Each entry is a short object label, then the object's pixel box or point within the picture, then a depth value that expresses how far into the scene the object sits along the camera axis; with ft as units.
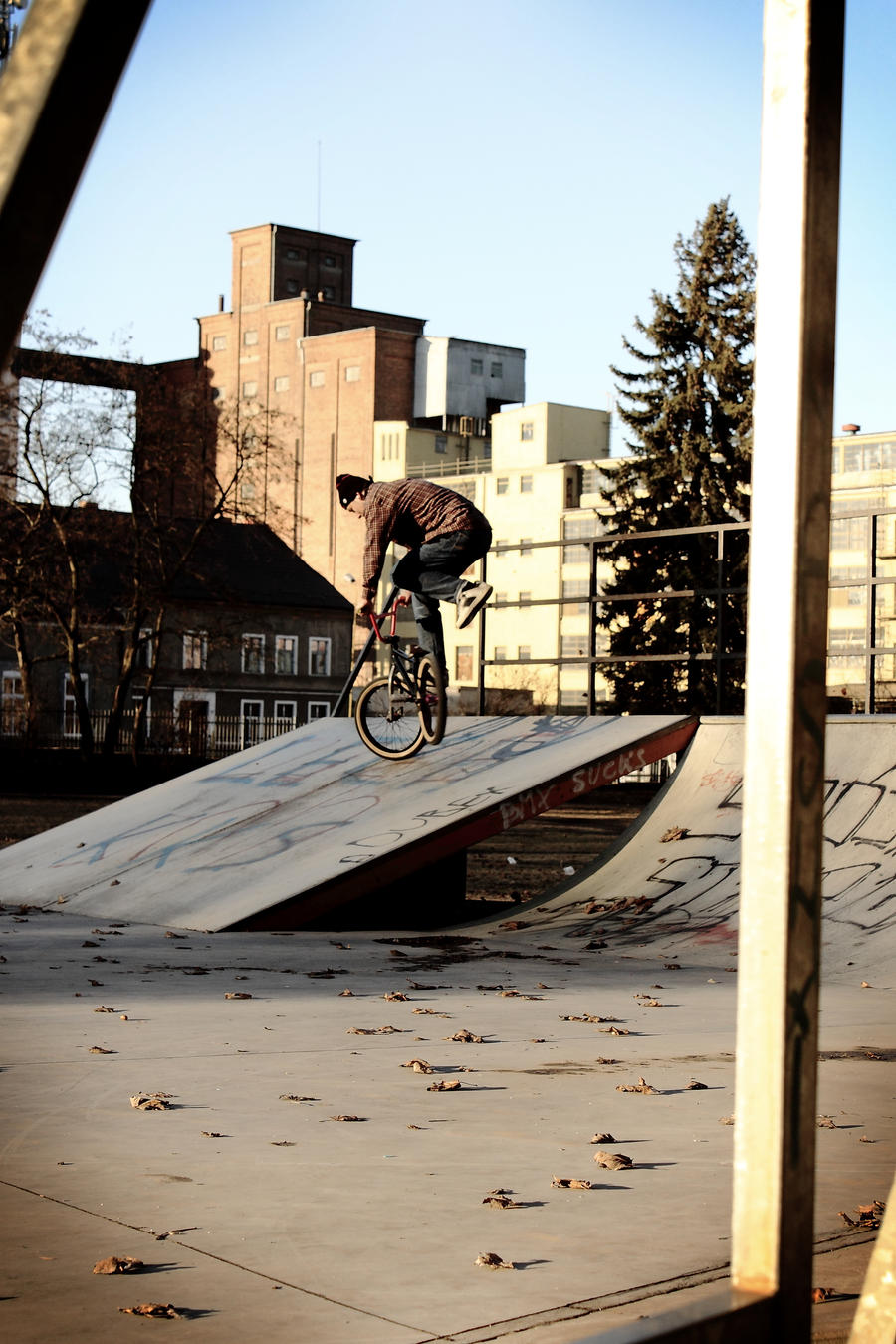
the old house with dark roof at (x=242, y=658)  200.85
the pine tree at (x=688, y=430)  154.20
